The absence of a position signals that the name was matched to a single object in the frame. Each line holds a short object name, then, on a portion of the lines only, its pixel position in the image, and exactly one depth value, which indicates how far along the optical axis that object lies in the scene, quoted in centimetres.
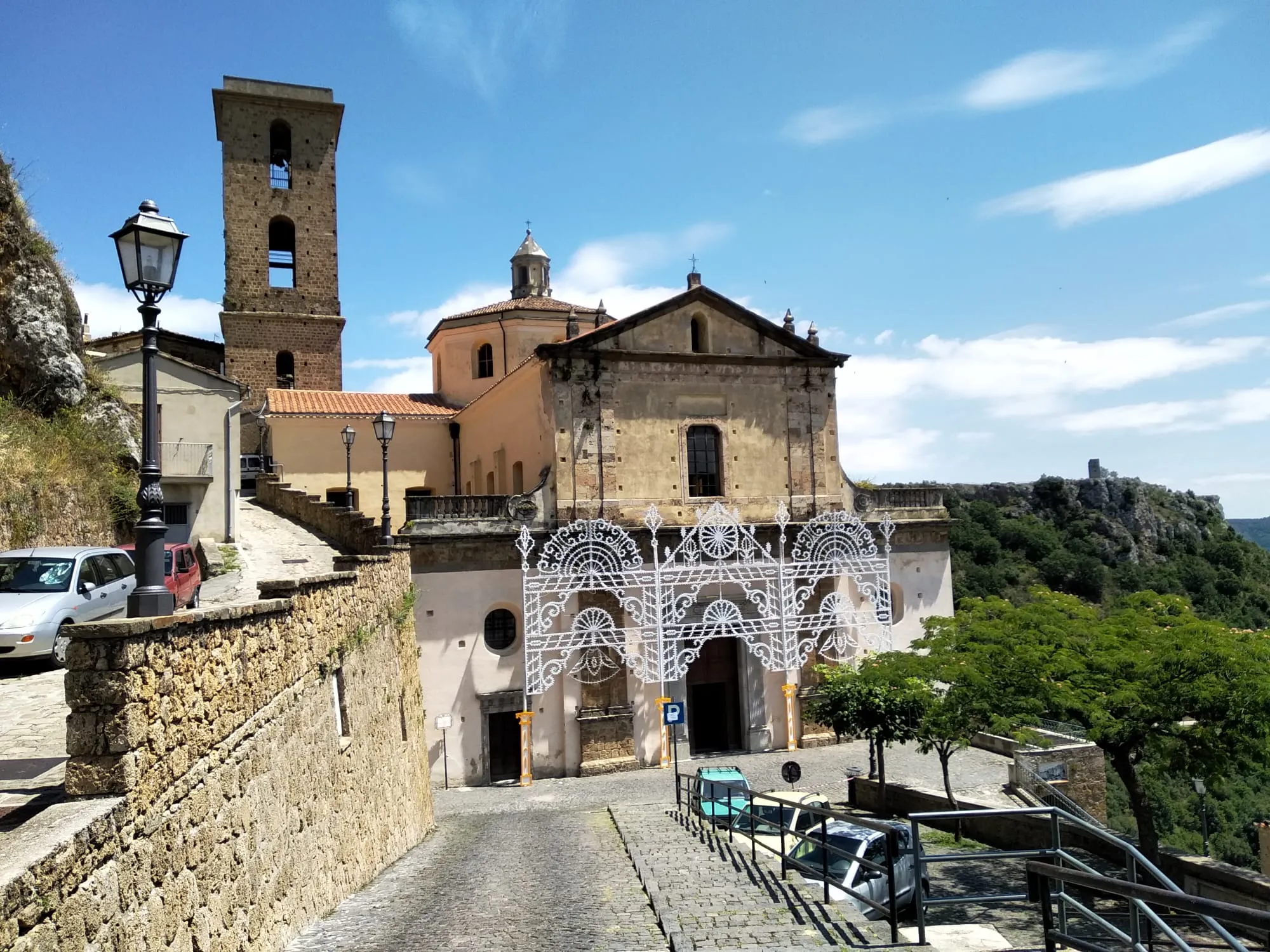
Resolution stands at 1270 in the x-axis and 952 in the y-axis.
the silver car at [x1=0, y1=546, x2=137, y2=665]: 952
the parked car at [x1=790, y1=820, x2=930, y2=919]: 1032
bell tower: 3662
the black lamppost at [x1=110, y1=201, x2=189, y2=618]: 604
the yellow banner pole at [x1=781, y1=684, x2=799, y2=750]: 2427
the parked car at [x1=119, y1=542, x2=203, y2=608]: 1240
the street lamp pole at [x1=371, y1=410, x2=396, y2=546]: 1845
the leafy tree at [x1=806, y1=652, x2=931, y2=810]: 1909
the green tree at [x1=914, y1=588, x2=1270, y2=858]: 1238
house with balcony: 2258
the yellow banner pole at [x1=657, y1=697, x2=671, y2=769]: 2329
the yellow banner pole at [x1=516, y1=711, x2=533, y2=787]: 2205
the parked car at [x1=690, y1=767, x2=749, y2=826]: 1368
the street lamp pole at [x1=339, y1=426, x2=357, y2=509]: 2300
